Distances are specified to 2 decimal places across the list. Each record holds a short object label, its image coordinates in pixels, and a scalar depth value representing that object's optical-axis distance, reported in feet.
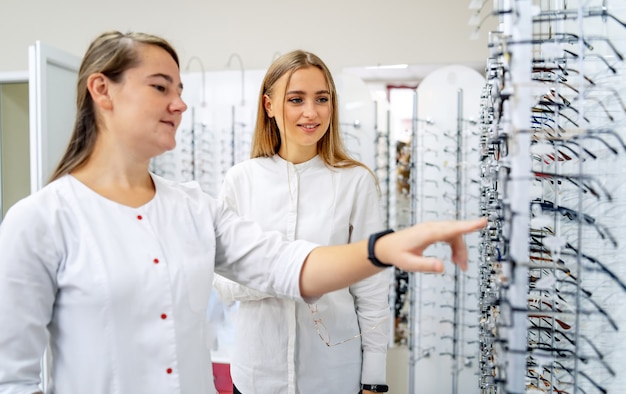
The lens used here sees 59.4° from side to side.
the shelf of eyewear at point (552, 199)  2.34
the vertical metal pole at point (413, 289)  8.47
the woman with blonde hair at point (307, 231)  4.82
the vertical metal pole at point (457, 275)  8.23
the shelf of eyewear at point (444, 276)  8.29
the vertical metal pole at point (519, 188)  2.28
